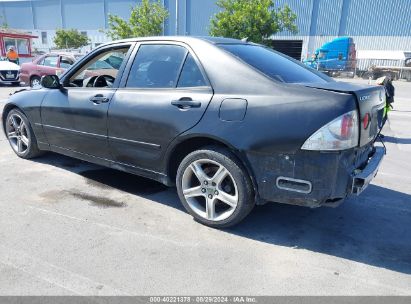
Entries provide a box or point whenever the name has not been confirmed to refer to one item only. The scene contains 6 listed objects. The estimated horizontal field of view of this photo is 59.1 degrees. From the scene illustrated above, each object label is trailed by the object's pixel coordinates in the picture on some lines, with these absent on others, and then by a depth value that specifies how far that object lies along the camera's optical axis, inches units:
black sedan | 108.7
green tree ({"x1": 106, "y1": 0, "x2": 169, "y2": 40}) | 993.5
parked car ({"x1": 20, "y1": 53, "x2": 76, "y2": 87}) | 533.6
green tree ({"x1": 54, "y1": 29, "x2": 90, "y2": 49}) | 1770.9
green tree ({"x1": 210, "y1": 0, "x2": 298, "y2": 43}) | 812.6
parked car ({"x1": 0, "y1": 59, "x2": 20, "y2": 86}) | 637.3
